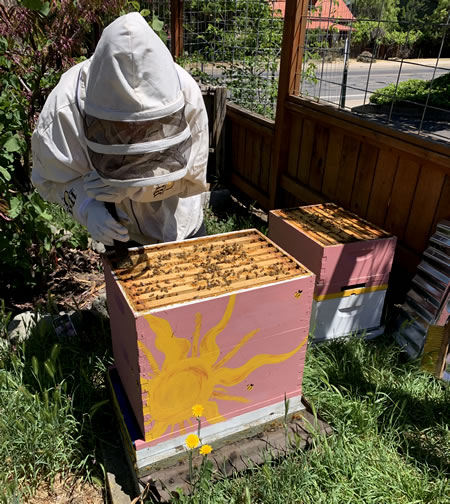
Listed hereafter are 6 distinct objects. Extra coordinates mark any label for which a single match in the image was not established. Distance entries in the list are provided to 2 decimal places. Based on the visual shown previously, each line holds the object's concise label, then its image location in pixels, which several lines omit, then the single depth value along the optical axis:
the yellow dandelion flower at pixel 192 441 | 1.59
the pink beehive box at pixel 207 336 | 1.68
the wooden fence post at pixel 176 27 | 6.24
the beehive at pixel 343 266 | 2.70
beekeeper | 1.48
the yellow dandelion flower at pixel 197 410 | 1.69
